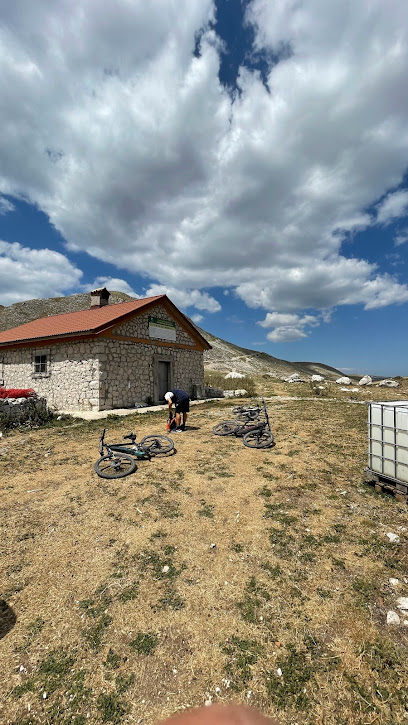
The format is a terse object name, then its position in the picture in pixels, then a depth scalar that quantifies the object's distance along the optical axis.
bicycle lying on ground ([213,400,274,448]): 9.06
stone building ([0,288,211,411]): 15.12
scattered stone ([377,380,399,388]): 25.88
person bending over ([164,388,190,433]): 10.18
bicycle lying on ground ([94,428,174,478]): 7.02
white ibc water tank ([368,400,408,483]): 5.65
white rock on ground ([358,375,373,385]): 29.32
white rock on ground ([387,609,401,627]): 3.13
